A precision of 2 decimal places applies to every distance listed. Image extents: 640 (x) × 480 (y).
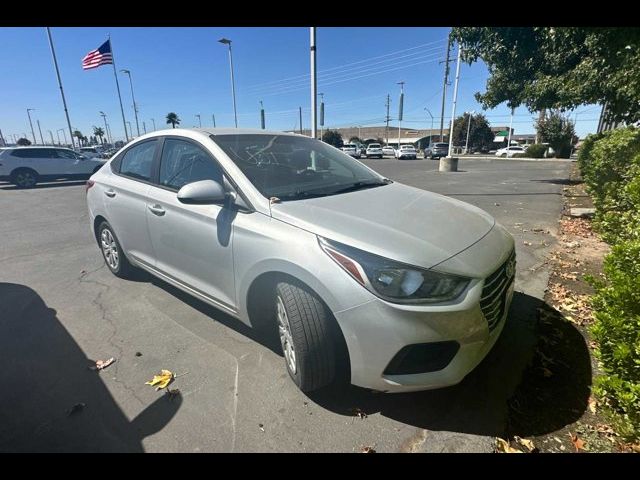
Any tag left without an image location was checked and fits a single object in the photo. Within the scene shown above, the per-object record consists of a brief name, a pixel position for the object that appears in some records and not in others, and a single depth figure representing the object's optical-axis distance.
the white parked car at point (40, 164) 14.22
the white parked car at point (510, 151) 46.48
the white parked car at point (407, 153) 40.22
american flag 21.17
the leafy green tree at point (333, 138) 63.08
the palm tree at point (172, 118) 68.20
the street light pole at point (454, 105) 22.14
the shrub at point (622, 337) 1.89
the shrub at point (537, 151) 41.88
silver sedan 1.90
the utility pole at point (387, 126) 71.18
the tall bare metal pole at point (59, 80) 25.03
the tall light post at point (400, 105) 49.23
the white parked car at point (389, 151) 48.25
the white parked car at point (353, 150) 42.04
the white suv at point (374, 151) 43.62
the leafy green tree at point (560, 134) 40.37
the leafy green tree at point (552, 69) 6.57
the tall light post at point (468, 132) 59.82
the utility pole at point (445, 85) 33.58
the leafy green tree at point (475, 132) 62.50
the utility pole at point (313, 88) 9.45
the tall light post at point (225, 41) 24.66
